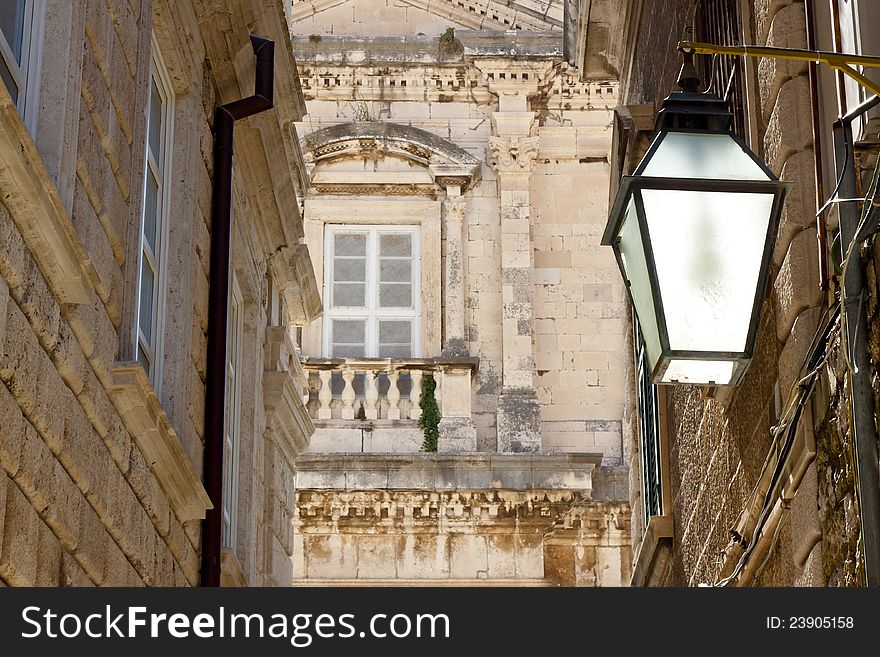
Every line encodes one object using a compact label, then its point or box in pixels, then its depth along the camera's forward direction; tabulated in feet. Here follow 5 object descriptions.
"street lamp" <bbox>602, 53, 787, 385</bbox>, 31.58
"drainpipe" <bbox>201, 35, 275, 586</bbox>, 57.93
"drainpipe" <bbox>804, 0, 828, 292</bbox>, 36.22
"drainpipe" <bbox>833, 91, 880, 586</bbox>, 29.81
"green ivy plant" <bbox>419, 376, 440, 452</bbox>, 120.78
